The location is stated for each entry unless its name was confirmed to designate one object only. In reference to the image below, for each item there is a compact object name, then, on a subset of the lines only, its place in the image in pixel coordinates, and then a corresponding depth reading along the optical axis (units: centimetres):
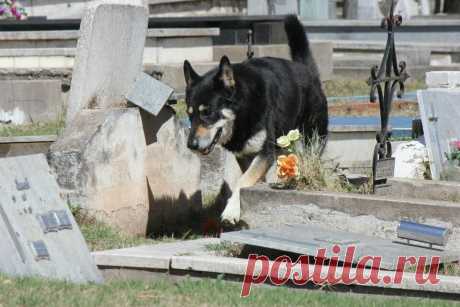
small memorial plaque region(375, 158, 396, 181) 1570
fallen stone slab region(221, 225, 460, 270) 1316
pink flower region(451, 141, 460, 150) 1681
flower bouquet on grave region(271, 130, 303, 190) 1584
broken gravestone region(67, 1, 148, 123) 1759
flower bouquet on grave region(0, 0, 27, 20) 4312
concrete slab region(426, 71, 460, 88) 1928
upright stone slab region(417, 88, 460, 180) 1731
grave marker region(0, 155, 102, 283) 1370
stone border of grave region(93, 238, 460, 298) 1231
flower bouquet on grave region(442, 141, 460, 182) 1617
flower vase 1605
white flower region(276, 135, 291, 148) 1658
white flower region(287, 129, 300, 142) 1669
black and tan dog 1752
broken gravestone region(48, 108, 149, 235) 1681
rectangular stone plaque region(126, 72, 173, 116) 1795
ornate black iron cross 1584
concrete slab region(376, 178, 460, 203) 1534
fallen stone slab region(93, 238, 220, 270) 1386
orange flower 1580
